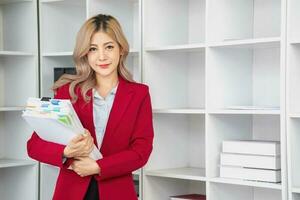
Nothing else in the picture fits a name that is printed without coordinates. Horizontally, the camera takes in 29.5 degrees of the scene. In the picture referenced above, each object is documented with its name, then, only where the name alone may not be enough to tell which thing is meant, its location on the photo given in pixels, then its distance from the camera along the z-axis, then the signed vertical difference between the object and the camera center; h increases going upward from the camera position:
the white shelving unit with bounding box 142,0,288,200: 2.74 +0.00
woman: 2.31 -0.16
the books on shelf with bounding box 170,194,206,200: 3.00 -0.59
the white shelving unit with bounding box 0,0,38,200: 3.41 -0.02
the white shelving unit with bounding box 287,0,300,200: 2.42 -0.06
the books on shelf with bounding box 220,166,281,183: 2.56 -0.41
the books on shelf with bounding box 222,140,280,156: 2.57 -0.29
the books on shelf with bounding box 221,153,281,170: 2.56 -0.35
